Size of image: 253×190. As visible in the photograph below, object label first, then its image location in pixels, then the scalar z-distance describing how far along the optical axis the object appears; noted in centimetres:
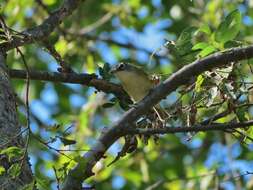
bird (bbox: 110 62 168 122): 714
